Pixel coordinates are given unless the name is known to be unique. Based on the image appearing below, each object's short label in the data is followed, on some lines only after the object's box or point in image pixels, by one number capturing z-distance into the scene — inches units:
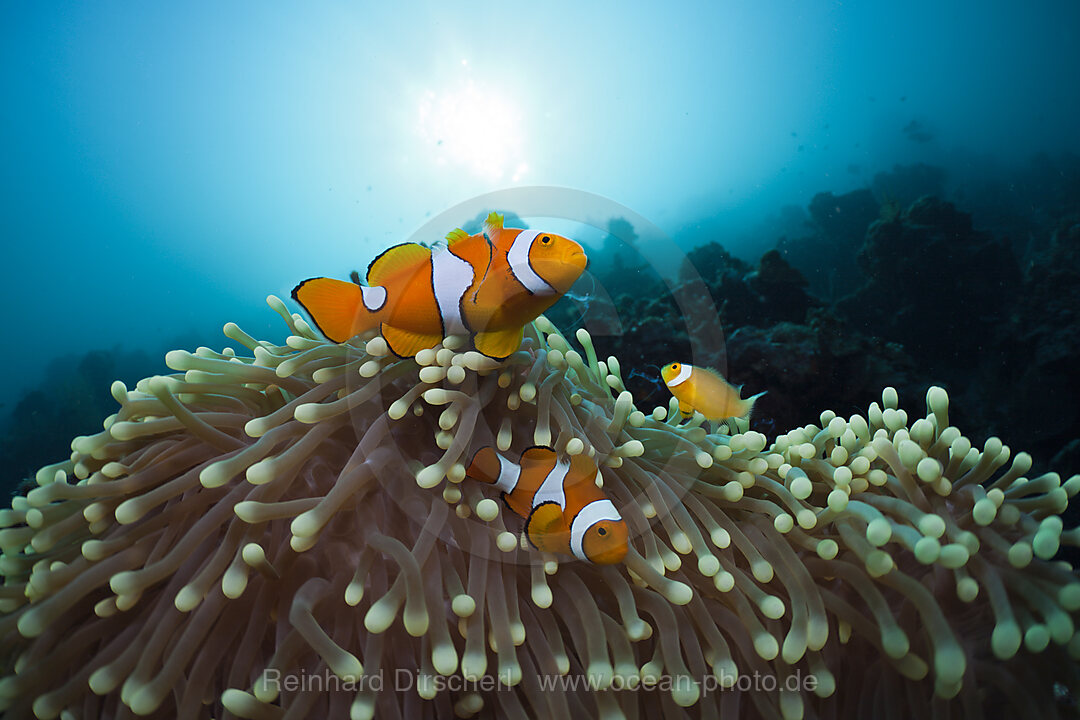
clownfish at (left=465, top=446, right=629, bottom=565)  7.1
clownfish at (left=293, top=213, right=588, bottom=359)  7.0
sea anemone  7.1
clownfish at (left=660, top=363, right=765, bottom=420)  12.0
